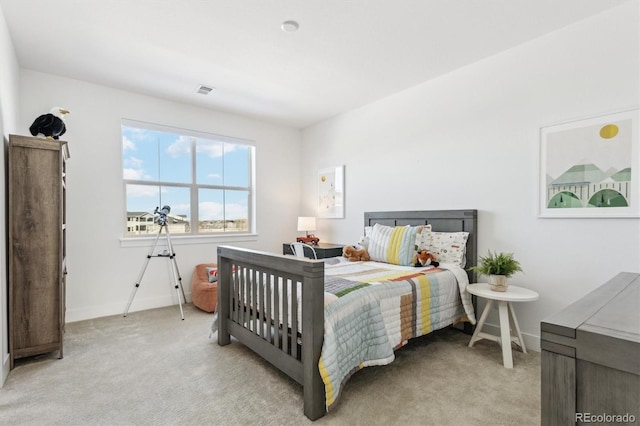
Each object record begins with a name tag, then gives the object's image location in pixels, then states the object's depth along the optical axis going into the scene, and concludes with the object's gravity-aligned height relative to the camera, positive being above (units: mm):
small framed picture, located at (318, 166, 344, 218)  4516 +264
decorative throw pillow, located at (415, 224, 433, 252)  3123 -276
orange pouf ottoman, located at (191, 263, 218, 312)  3658 -900
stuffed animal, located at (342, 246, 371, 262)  3348 -466
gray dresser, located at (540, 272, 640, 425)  699 -372
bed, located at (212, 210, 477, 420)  1733 -649
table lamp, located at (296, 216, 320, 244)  4688 -201
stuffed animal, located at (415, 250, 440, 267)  2936 -458
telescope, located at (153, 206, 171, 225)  3729 -44
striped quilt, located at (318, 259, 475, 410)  1772 -690
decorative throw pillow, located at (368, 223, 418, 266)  3059 -339
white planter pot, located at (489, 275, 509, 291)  2418 -551
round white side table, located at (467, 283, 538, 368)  2297 -761
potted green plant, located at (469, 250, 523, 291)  2412 -456
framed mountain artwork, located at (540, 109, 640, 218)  2191 +316
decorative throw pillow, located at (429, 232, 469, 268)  2973 -348
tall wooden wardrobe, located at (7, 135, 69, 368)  2297 -264
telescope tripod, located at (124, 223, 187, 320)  3641 -669
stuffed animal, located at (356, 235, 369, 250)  3480 -368
